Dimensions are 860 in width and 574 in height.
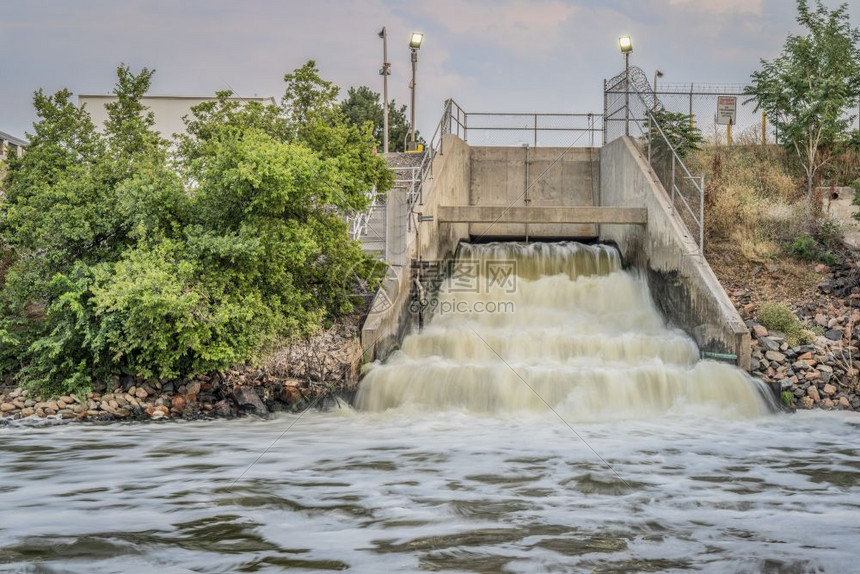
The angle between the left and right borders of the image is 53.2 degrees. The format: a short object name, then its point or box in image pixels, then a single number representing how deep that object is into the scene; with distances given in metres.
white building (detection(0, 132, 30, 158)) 36.39
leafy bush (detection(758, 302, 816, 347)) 15.77
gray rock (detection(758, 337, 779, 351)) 15.47
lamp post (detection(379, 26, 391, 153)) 40.19
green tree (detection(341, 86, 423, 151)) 52.62
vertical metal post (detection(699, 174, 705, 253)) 17.86
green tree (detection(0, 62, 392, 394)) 14.03
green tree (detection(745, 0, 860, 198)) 21.67
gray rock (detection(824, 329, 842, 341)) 15.90
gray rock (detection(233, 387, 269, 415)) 14.36
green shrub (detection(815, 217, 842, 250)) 19.44
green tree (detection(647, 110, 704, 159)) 22.70
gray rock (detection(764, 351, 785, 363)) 15.24
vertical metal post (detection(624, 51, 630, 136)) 23.52
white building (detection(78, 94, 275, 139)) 38.44
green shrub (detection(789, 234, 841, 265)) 18.83
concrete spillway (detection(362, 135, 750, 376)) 16.48
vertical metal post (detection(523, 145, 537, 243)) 26.33
